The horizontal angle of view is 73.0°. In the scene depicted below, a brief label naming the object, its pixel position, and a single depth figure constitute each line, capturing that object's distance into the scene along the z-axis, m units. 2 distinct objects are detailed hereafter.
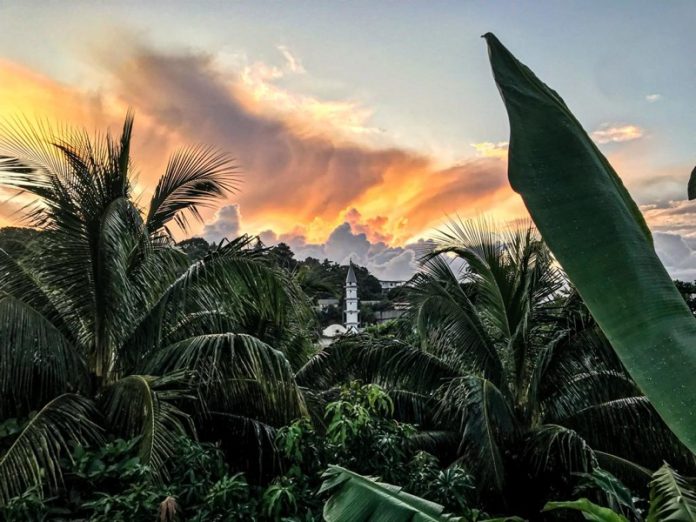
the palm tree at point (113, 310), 4.20
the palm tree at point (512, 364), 6.00
